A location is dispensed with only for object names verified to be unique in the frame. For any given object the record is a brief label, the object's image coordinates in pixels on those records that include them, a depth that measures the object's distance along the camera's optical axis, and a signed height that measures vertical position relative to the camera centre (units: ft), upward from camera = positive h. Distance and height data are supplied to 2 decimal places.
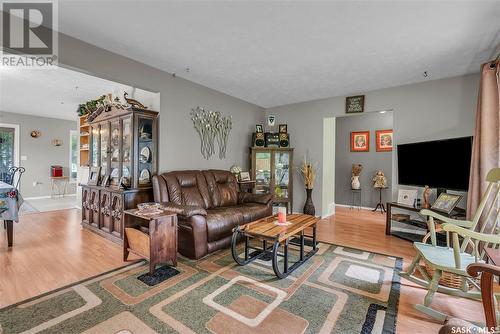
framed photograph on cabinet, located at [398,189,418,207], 11.81 -1.51
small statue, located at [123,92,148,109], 10.74 +2.82
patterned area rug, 5.33 -3.56
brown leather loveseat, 8.66 -1.84
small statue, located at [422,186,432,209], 11.03 -1.37
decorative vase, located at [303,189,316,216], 15.47 -2.60
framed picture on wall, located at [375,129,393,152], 17.80 +2.00
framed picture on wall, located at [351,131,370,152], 18.76 +2.01
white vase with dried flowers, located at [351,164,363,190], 18.45 -0.76
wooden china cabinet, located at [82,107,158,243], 10.54 -0.18
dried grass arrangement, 15.62 -0.40
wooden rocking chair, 5.51 -2.39
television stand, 10.05 -2.64
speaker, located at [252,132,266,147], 16.17 +1.76
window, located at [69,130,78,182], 24.45 +1.00
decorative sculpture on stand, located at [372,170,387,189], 17.47 -1.02
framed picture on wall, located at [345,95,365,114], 13.99 +3.72
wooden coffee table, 7.44 -2.22
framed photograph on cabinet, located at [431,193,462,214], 9.61 -1.50
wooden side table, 7.76 -2.58
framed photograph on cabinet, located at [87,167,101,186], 12.53 -0.60
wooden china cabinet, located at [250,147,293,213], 16.11 -0.43
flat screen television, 9.77 +0.16
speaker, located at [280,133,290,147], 16.26 +1.70
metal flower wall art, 13.20 +2.19
